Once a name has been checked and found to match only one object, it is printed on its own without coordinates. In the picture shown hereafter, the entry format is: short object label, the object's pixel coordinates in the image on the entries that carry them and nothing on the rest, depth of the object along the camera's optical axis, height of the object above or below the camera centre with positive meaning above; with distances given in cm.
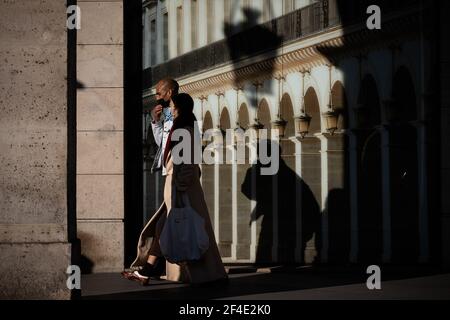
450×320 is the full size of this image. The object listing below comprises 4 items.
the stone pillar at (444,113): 1702 +91
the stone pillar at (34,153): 1238 +38
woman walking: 1502 +2
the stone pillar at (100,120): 1688 +85
